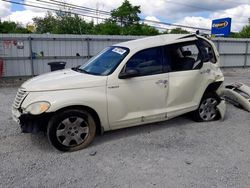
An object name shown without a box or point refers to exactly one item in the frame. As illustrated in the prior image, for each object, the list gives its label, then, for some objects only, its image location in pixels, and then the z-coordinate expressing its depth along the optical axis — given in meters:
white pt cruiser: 3.66
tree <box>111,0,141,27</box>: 37.56
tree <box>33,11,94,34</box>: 31.47
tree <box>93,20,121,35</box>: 34.12
